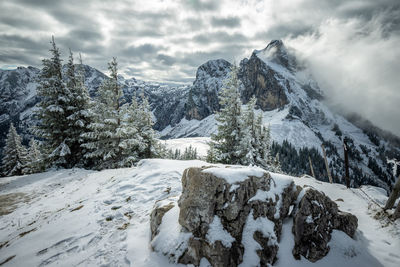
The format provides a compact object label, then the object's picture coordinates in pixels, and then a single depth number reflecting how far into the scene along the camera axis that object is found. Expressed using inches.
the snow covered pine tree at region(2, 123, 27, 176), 1141.1
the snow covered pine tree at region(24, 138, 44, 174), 637.9
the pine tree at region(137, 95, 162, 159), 810.2
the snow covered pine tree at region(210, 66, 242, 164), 720.3
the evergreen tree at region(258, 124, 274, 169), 838.5
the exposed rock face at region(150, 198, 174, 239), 239.1
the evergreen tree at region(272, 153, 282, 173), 1198.6
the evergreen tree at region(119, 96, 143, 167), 674.8
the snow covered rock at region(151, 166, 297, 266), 204.1
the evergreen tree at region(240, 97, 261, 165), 674.1
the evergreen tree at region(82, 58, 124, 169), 647.8
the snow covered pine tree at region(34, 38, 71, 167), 619.5
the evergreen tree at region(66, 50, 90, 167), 657.6
